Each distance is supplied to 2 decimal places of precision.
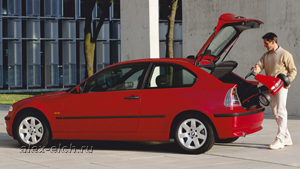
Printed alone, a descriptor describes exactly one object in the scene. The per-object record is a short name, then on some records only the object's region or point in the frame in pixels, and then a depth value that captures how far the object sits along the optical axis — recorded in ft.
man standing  41.37
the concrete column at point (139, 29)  75.69
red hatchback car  39.02
